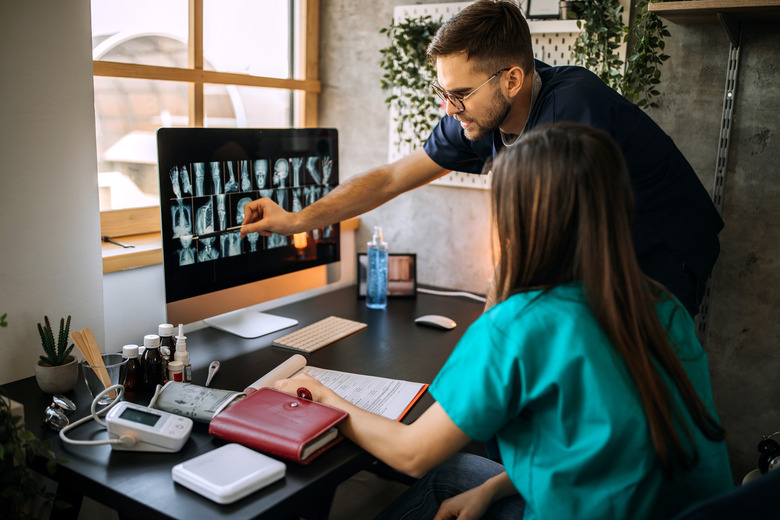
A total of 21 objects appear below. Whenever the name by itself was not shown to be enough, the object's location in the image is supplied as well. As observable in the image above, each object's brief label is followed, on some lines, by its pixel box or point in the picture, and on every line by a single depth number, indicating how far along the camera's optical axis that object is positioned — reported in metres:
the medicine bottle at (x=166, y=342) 1.53
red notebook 1.21
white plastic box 1.08
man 1.61
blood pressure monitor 1.22
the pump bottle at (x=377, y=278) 2.27
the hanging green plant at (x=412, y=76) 2.43
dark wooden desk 1.10
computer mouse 2.07
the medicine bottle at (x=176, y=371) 1.50
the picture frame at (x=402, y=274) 2.39
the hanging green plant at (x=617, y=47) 2.02
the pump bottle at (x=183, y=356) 1.54
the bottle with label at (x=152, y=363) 1.50
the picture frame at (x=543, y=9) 2.20
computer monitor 1.69
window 2.10
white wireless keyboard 1.84
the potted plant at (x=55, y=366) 1.44
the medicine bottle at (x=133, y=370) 1.48
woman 1.00
